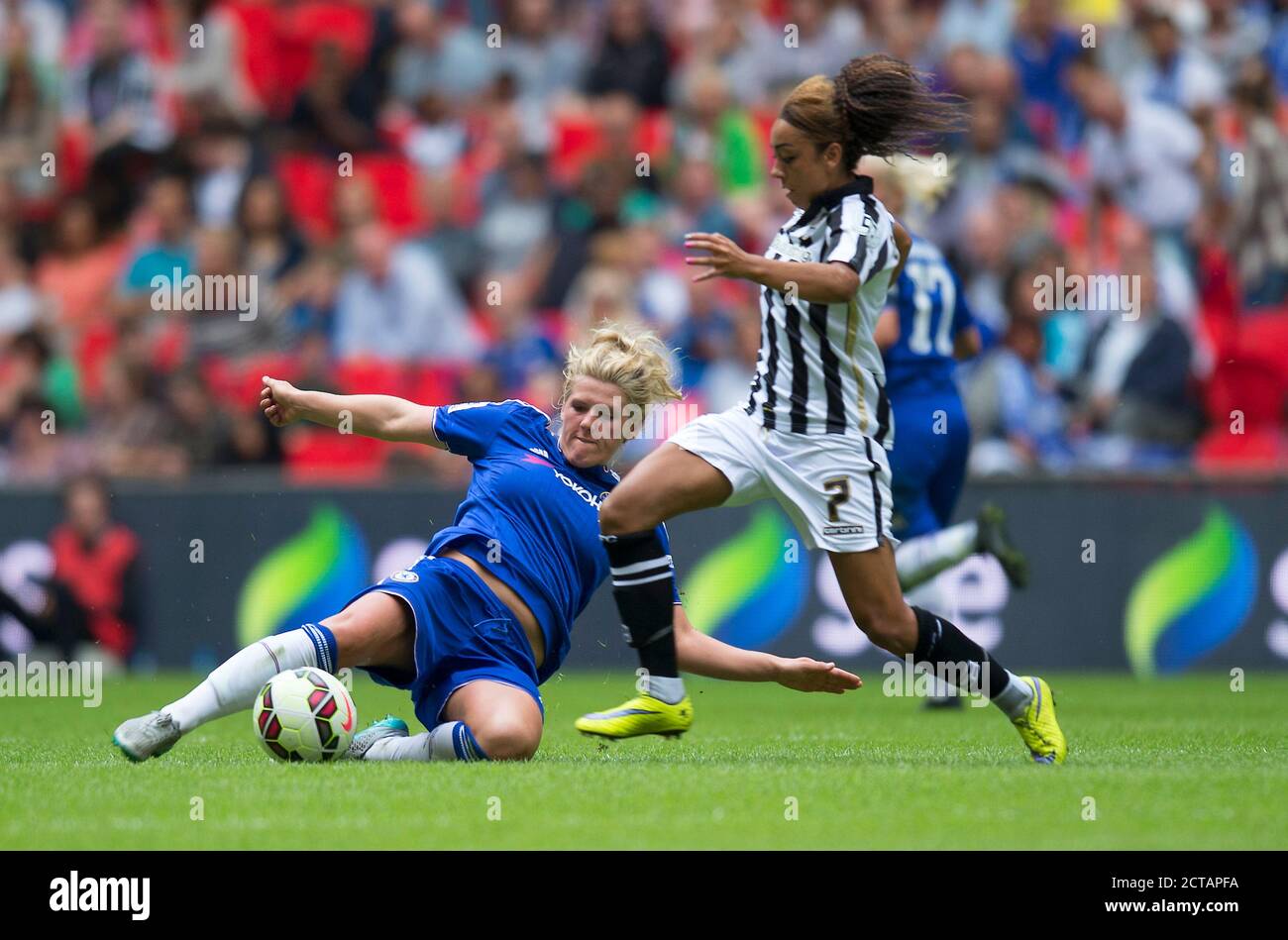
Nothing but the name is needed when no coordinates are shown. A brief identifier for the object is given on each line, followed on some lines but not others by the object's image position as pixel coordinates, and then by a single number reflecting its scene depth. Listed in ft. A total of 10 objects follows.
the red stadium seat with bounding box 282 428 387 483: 40.04
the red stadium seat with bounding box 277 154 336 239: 45.98
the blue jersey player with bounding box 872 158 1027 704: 27.53
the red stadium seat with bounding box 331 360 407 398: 40.73
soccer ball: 18.24
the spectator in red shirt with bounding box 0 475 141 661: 36.91
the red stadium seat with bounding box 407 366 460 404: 40.52
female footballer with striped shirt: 19.16
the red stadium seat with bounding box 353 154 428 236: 45.55
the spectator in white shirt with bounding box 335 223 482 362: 42.47
